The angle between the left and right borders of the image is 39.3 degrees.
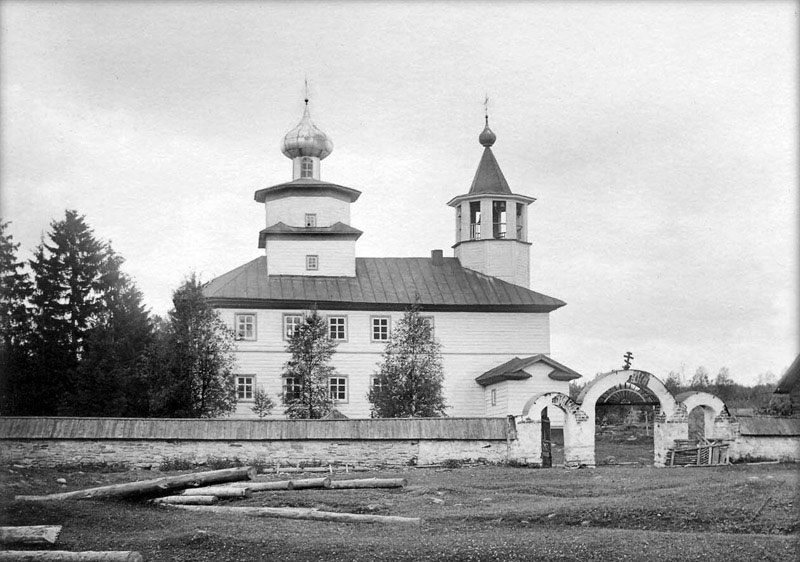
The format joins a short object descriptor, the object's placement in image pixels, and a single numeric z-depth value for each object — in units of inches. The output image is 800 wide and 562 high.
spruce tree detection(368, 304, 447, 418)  1509.6
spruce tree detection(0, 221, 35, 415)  1595.7
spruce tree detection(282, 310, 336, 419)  1553.9
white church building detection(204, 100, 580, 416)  1669.5
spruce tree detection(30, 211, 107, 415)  1672.0
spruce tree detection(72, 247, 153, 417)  1578.5
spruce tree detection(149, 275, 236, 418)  1429.6
